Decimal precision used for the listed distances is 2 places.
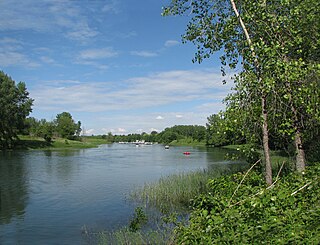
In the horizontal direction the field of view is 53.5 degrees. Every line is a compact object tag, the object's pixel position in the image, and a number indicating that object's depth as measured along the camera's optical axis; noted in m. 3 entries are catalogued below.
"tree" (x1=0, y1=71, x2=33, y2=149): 72.80
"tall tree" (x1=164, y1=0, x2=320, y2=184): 7.31
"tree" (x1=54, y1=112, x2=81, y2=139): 130.88
